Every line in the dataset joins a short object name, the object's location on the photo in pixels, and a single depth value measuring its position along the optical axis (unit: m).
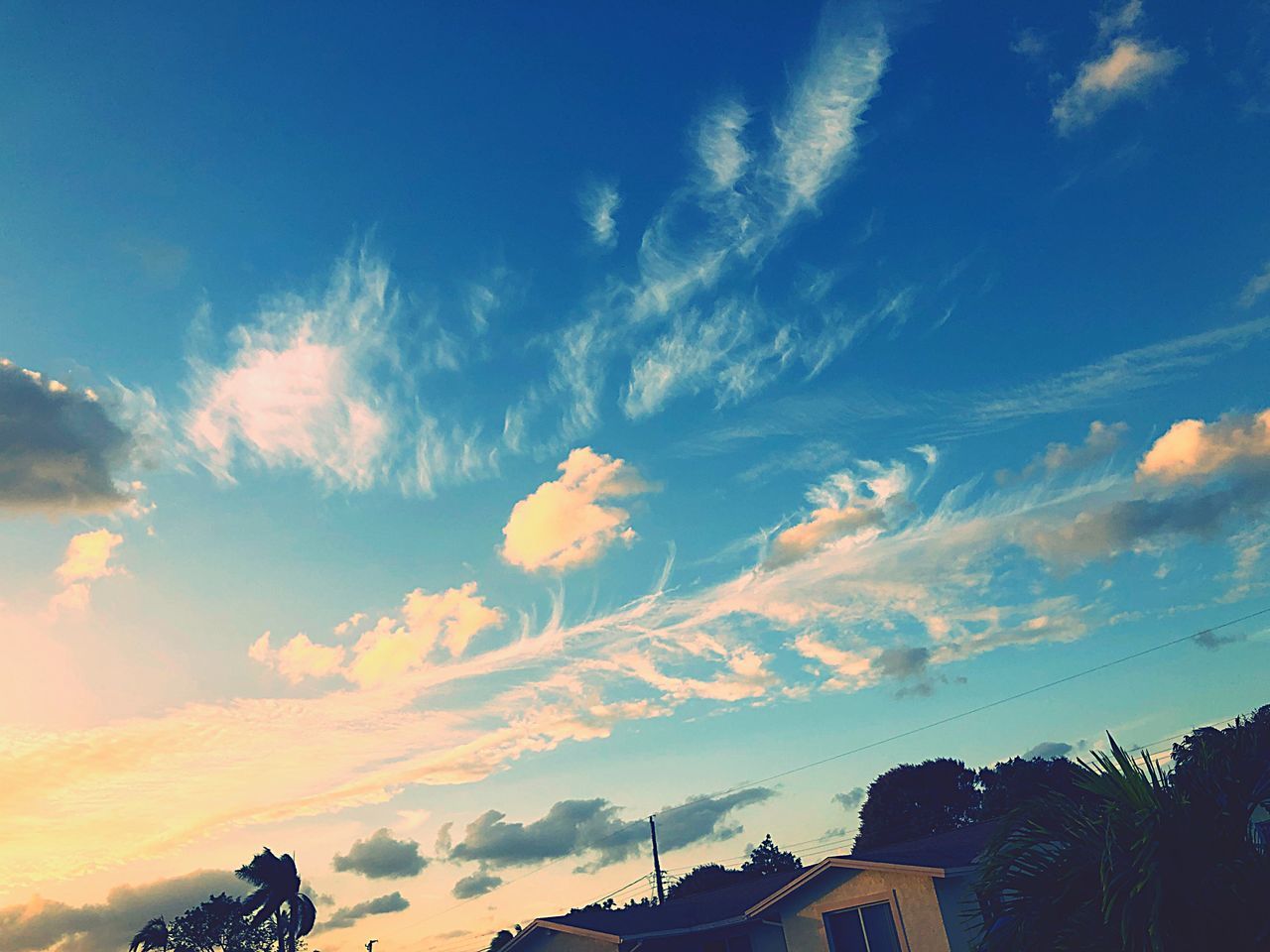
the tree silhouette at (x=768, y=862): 93.94
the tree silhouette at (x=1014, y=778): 76.31
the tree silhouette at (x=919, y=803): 80.88
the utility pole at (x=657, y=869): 53.20
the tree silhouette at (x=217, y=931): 61.28
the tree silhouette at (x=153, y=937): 58.03
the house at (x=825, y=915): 28.53
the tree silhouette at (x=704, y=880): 85.44
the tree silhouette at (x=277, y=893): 47.59
